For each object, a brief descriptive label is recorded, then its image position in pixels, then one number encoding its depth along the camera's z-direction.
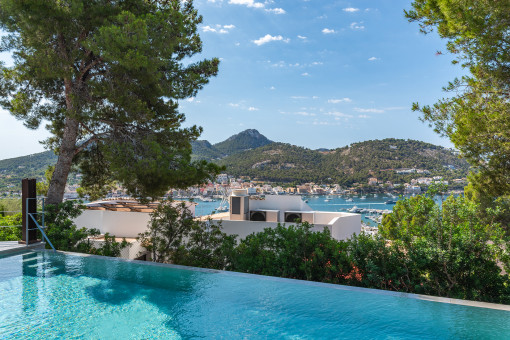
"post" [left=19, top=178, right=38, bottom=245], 7.12
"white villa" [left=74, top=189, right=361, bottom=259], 11.85
